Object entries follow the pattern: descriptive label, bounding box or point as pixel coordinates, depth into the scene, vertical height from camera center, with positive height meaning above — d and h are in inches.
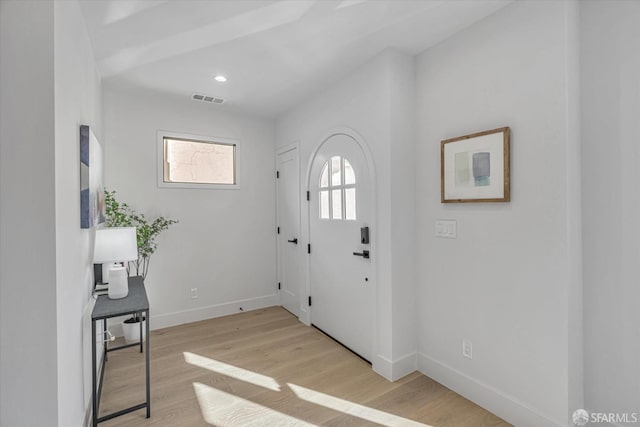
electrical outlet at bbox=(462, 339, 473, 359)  84.0 -37.6
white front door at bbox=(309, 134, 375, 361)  105.1 -12.1
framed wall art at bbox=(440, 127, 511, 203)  74.7 +11.7
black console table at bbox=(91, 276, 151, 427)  71.5 -22.7
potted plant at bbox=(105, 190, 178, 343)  115.8 -5.5
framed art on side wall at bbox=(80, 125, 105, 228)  68.0 +8.6
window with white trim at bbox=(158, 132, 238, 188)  138.8 +25.5
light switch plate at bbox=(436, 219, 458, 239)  87.1 -4.5
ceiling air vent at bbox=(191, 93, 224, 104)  129.4 +50.4
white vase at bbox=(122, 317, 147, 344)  119.9 -45.2
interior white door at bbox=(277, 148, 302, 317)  148.0 -8.2
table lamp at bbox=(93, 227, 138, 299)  82.2 -9.9
